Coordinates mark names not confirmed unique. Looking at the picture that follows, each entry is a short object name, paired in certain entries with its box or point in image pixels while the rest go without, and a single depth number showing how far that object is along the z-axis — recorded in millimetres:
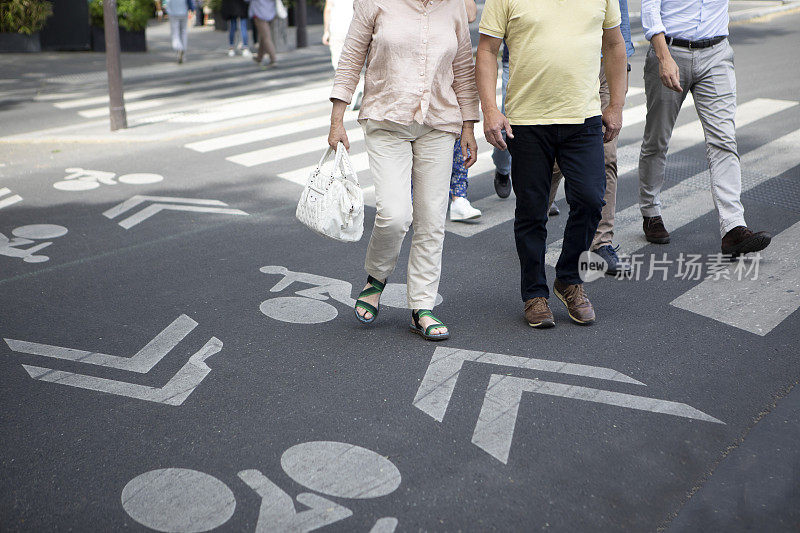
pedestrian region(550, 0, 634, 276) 4938
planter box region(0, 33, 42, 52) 17922
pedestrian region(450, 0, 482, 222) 6078
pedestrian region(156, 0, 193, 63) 15625
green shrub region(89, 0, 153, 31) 18250
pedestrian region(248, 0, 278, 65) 14852
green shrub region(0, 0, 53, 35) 17875
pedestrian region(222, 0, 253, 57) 16484
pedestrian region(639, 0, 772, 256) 4934
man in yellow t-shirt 3777
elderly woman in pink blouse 3721
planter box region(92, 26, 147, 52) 18484
